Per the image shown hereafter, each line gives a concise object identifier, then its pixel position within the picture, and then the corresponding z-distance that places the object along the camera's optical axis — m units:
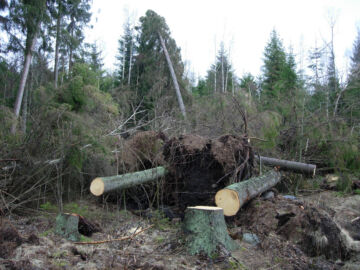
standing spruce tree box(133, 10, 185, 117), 17.55
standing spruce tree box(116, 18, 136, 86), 23.07
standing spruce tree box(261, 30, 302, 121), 8.72
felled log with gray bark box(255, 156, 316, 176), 6.55
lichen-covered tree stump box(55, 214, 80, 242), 3.64
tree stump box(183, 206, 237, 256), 3.36
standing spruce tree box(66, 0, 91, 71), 12.99
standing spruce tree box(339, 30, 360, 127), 8.27
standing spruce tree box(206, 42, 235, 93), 24.88
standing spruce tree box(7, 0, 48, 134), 9.69
